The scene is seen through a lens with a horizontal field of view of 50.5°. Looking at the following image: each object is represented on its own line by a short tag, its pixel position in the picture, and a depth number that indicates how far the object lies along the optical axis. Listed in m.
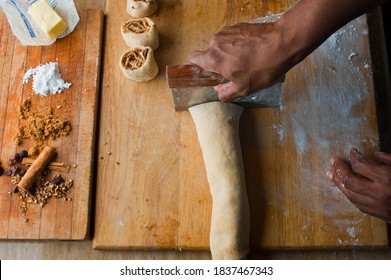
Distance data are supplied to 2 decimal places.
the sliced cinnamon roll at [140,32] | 1.67
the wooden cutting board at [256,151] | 1.52
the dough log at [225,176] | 1.45
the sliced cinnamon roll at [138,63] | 1.63
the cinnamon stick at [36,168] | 1.58
